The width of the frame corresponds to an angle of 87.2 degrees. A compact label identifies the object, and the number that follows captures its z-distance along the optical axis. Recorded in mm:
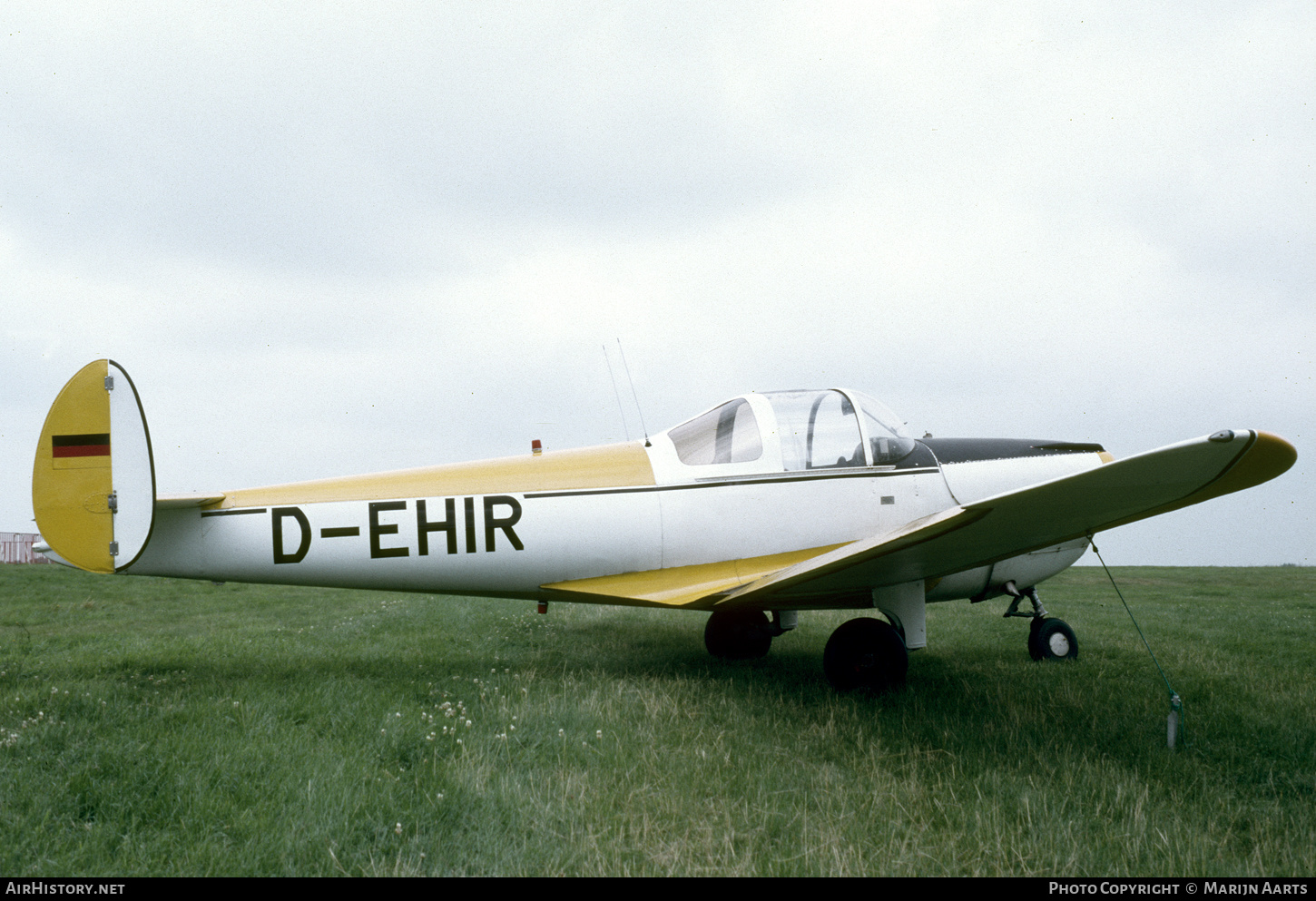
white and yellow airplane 4504
